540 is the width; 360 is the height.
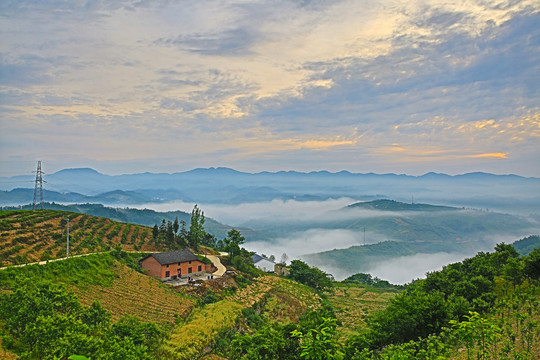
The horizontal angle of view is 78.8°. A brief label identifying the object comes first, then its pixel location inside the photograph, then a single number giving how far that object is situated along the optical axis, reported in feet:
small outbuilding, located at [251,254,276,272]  214.03
